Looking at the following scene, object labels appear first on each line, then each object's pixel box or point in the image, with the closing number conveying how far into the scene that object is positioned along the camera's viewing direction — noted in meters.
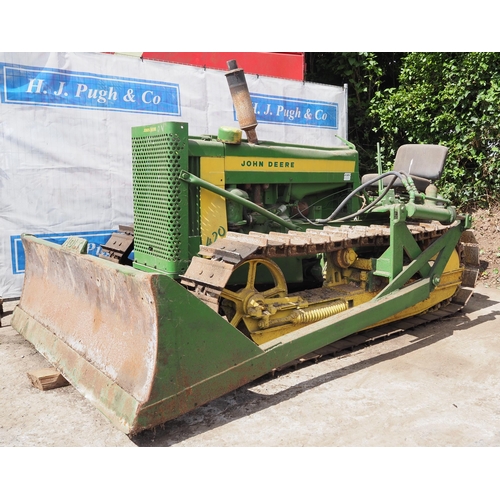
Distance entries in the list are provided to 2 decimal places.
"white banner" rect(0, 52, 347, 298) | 6.30
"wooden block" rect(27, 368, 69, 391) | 3.88
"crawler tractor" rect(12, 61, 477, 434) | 3.27
